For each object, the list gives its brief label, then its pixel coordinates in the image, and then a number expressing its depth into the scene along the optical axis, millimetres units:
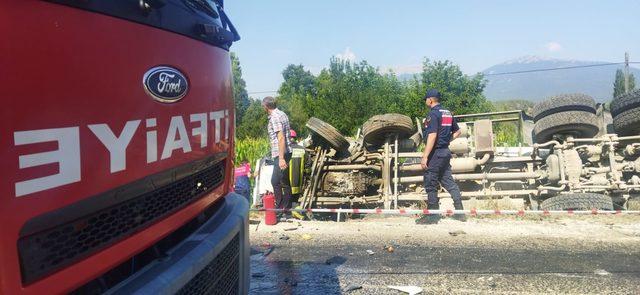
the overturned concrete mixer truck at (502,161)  6500
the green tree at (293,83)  55306
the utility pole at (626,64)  50031
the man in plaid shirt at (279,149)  6605
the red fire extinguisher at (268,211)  6332
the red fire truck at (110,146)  1146
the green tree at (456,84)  33562
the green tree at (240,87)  58619
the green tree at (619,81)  66756
